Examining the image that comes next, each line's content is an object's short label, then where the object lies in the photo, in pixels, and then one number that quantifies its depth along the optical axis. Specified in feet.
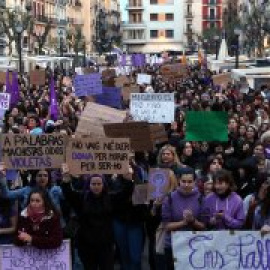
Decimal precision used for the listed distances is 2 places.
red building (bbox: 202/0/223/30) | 404.16
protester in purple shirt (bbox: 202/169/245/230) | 22.65
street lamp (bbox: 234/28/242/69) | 120.78
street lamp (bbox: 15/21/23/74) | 105.19
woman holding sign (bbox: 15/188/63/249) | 21.86
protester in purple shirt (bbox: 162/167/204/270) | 22.75
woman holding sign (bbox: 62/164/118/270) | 24.04
